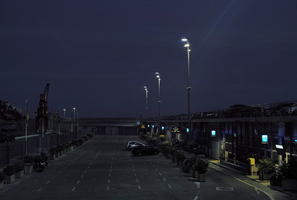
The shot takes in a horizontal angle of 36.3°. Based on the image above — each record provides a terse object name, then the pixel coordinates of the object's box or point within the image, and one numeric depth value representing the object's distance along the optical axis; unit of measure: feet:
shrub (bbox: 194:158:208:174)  121.97
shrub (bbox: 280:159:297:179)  102.22
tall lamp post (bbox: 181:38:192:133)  166.71
